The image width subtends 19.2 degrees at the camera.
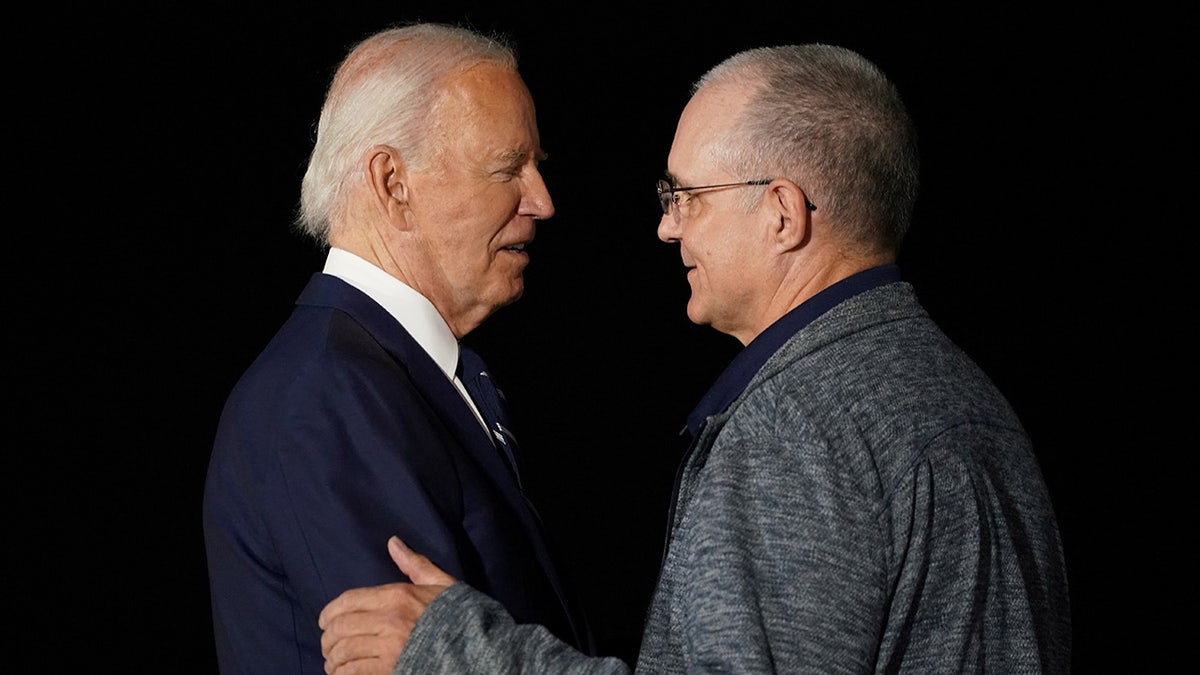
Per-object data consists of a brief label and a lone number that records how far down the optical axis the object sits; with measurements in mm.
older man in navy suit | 2992
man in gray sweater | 2829
